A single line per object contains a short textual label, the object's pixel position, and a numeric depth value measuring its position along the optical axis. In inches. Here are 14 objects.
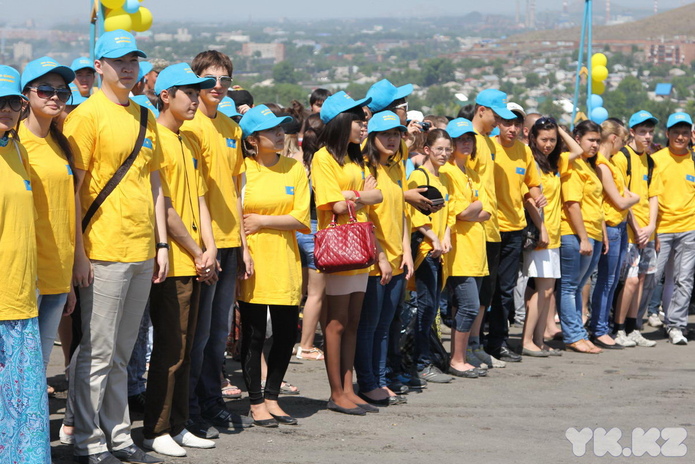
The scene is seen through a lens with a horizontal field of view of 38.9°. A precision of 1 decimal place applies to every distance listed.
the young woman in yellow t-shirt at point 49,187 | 183.5
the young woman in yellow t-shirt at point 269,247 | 238.2
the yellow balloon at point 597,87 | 772.6
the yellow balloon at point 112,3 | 410.0
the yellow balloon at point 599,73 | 757.3
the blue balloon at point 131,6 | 441.4
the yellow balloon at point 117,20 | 420.8
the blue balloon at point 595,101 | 727.7
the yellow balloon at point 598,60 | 772.6
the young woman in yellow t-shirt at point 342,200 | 257.0
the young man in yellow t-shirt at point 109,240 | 196.5
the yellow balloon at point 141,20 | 469.1
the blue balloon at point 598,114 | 618.8
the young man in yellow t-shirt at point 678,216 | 406.3
